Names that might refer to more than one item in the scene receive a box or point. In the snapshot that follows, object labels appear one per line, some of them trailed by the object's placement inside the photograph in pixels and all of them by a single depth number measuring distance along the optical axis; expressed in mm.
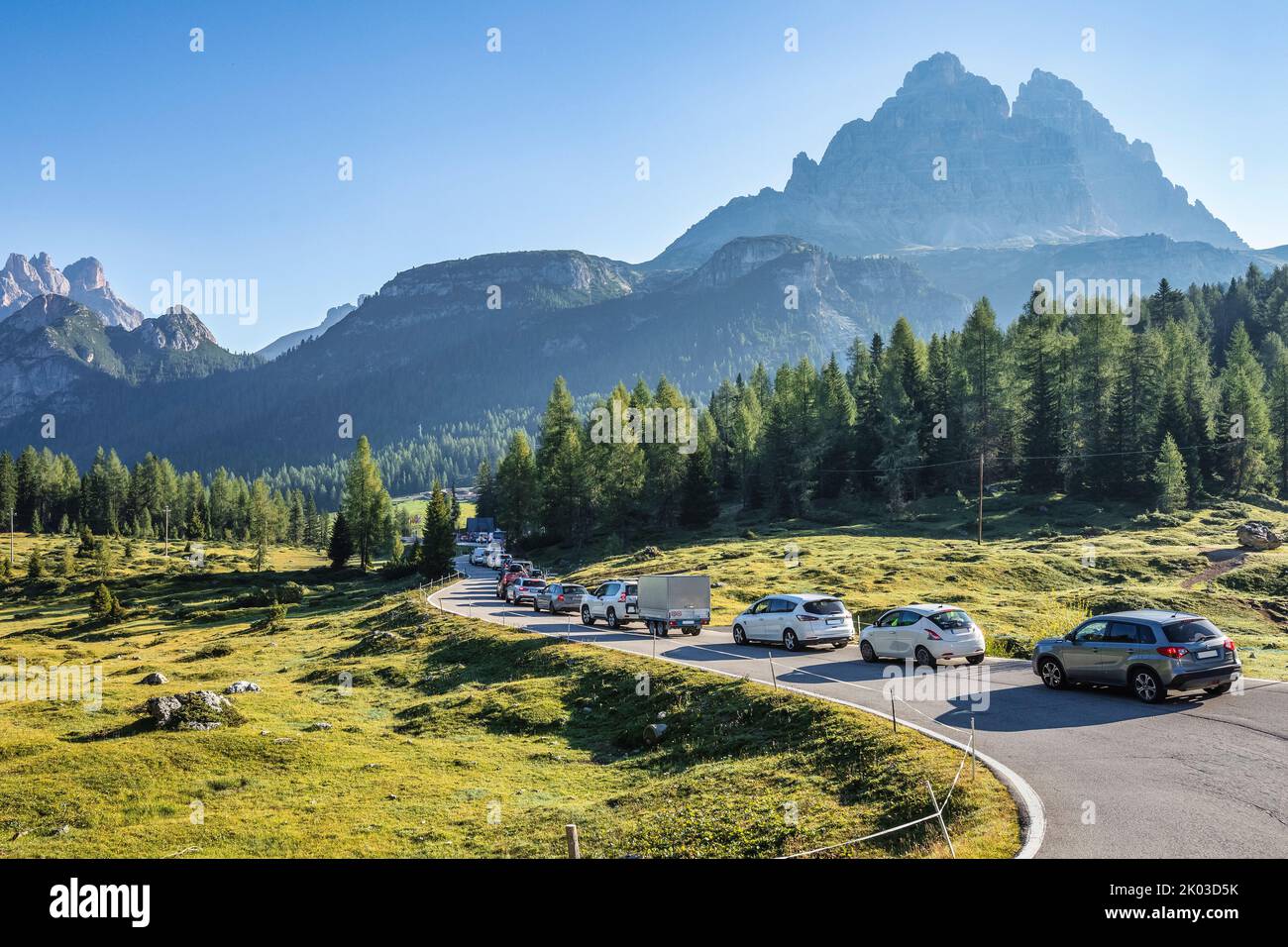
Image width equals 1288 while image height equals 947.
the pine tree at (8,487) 140250
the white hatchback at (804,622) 29734
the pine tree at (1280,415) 91812
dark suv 17969
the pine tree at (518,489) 106875
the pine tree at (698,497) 93000
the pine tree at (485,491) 161750
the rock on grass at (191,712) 23078
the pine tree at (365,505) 102000
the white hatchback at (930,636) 24688
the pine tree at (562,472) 93812
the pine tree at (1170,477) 77062
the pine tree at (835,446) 100556
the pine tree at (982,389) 90938
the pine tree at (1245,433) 84688
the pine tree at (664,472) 93500
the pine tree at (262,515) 133375
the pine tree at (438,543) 84188
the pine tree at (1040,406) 89188
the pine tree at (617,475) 89438
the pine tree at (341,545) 104438
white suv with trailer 40906
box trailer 35688
